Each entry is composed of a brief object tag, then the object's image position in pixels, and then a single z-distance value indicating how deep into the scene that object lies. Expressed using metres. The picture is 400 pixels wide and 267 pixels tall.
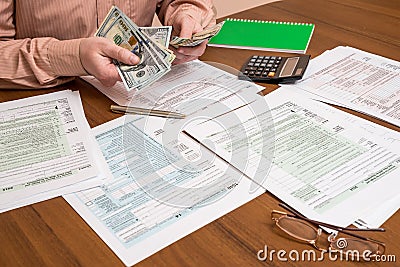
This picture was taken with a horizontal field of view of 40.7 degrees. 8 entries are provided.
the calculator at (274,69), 1.25
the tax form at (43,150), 0.93
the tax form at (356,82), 1.15
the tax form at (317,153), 0.87
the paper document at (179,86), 1.20
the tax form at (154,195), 0.83
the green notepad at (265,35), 1.42
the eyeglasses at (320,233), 0.79
